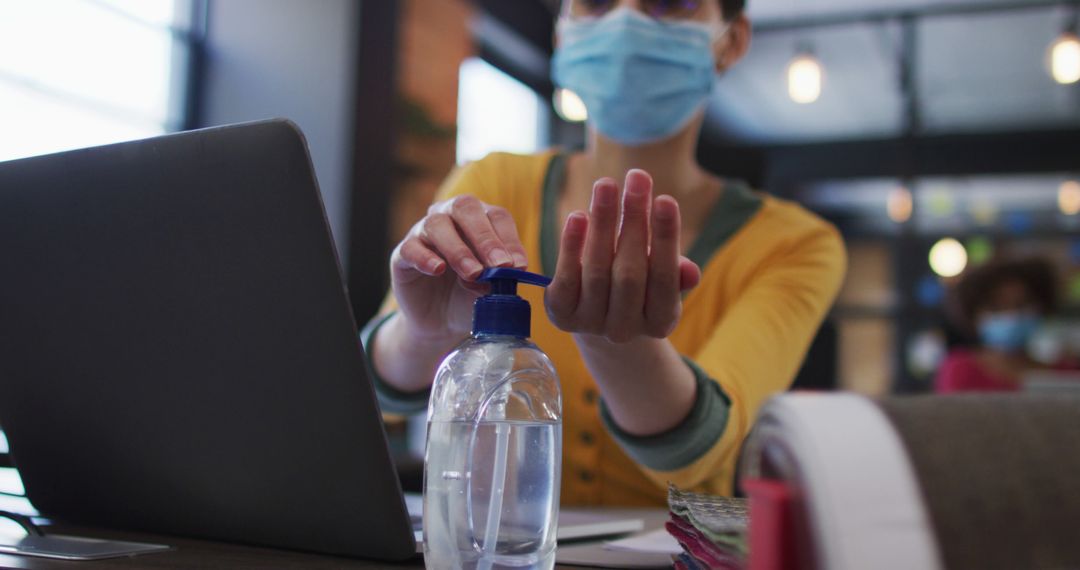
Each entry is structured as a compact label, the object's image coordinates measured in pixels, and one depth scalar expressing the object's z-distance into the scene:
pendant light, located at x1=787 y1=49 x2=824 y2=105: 5.16
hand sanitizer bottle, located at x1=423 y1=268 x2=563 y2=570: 0.58
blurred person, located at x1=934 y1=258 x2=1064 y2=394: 3.46
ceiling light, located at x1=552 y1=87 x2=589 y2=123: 4.32
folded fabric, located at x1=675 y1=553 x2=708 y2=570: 0.54
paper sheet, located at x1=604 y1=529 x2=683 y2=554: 0.68
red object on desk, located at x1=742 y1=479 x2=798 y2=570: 0.34
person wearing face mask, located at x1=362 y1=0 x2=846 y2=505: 0.64
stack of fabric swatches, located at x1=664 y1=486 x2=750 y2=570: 0.45
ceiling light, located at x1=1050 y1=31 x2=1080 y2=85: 4.92
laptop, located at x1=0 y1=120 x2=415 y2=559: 0.56
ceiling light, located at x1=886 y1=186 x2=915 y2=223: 6.33
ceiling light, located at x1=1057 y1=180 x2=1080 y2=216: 8.52
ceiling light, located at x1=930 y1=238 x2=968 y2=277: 9.32
